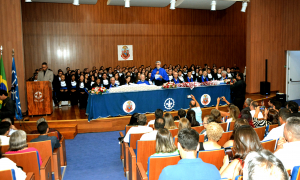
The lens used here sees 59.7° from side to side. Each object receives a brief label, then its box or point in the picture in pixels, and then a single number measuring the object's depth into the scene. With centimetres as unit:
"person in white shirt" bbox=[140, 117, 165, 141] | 381
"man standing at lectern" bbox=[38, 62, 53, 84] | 854
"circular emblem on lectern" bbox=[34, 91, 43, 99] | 743
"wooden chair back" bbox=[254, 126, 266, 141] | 397
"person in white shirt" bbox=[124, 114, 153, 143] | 434
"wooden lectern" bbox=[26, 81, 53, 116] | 738
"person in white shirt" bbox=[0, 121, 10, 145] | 382
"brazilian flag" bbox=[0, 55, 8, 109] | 662
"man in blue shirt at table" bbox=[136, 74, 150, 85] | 833
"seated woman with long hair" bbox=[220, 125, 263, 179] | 228
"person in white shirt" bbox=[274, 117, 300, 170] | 243
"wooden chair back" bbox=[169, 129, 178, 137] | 422
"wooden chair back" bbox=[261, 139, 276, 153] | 306
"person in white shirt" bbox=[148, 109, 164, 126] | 499
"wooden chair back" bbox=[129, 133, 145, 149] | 415
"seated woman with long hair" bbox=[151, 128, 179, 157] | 279
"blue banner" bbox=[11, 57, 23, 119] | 687
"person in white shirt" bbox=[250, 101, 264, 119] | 514
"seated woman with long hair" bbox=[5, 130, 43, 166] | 318
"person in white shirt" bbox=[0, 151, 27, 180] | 266
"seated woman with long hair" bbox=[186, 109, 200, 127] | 468
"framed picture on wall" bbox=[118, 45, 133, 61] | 1397
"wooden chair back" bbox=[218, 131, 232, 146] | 382
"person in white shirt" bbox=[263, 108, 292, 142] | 362
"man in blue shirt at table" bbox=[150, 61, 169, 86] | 938
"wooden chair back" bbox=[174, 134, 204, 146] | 364
